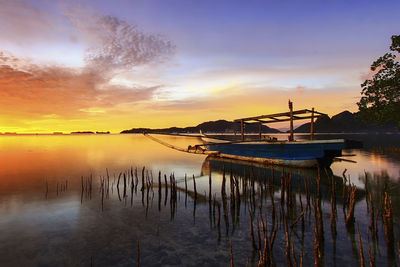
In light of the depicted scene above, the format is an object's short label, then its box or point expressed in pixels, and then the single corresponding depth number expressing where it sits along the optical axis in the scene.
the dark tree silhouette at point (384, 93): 20.81
